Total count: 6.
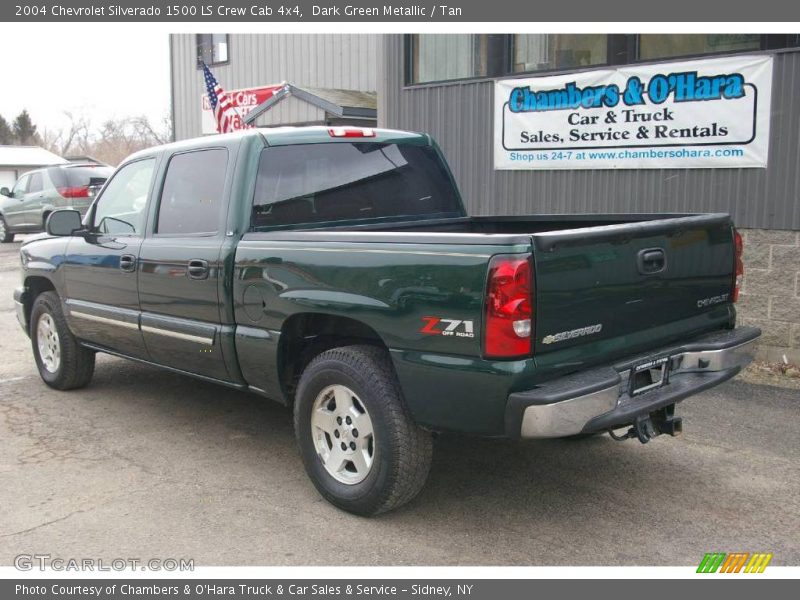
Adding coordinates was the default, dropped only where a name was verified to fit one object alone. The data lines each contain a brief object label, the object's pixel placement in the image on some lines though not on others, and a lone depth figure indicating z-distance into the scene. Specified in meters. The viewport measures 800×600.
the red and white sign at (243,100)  17.34
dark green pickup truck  3.51
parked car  18.09
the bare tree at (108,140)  60.19
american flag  17.36
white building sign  7.36
